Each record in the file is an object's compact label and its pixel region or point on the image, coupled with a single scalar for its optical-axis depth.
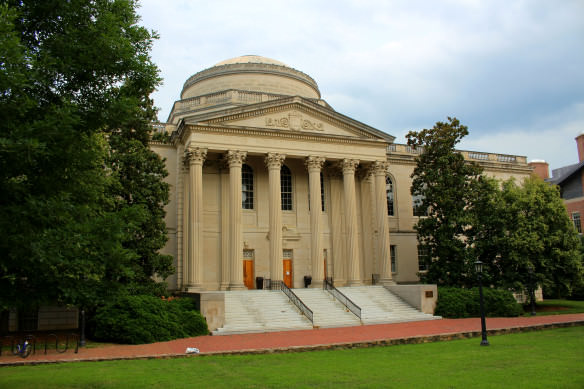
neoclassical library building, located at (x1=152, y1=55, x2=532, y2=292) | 31.00
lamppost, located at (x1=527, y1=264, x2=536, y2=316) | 30.74
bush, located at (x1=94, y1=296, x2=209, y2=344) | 20.92
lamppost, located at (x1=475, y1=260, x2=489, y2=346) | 18.07
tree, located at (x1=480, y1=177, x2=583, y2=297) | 31.06
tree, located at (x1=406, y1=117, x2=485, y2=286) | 32.53
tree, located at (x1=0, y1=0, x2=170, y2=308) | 9.47
